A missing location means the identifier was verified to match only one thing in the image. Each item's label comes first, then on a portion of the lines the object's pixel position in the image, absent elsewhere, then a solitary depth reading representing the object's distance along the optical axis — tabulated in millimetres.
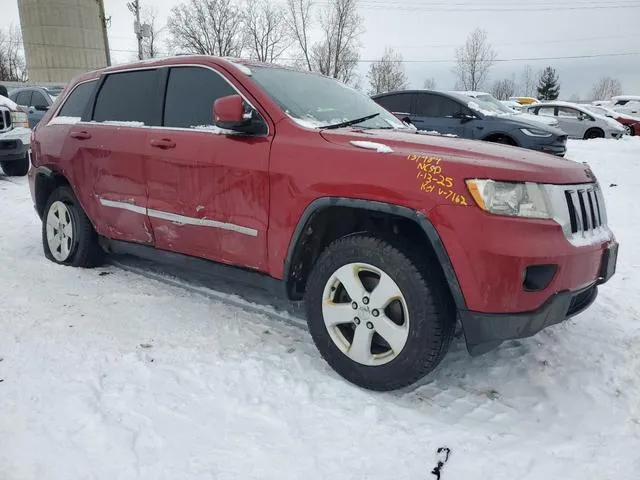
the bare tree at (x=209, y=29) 46406
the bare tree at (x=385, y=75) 55250
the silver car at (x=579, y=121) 15289
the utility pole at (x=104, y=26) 27044
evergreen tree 62812
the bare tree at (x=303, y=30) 43156
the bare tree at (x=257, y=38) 47000
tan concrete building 47281
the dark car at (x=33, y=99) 12797
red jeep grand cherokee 2318
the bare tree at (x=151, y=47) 47531
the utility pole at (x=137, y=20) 27416
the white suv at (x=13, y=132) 8664
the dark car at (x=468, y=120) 9102
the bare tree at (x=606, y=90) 85312
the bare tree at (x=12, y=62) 56375
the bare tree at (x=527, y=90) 73681
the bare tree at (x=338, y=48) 40875
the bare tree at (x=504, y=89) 75000
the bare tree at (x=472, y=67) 51719
